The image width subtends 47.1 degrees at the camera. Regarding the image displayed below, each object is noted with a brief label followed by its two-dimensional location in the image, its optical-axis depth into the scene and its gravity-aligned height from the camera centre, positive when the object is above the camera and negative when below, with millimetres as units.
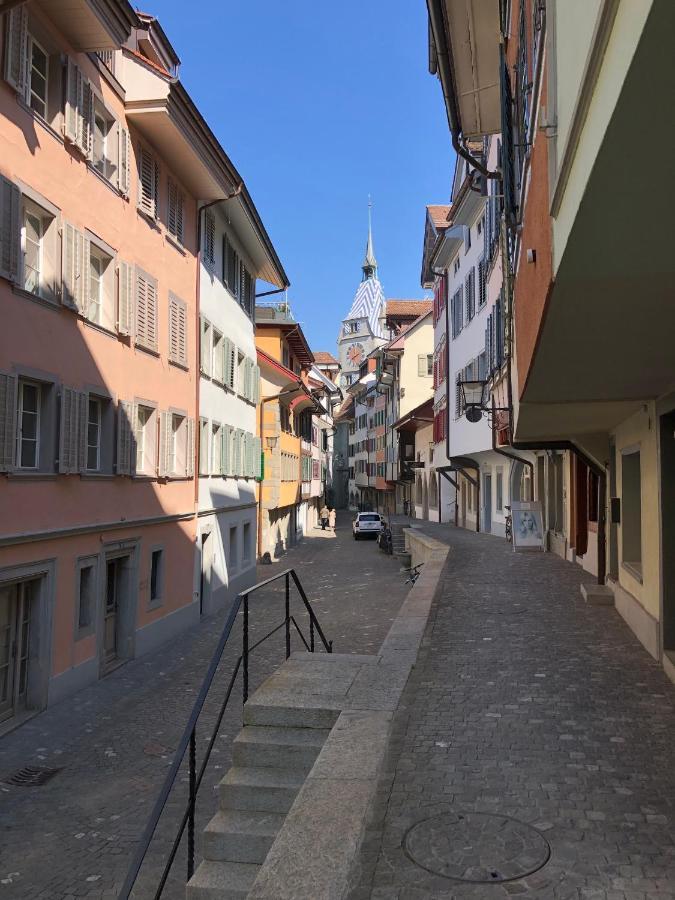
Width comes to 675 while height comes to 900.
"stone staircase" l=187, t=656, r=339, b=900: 4992 -2083
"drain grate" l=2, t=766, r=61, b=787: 8531 -3220
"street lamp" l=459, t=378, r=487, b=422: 17625 +2253
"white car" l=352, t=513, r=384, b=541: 47031 -2044
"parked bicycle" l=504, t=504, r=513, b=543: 23839 -1171
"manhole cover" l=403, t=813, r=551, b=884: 3787 -1837
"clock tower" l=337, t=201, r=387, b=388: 140750 +31191
